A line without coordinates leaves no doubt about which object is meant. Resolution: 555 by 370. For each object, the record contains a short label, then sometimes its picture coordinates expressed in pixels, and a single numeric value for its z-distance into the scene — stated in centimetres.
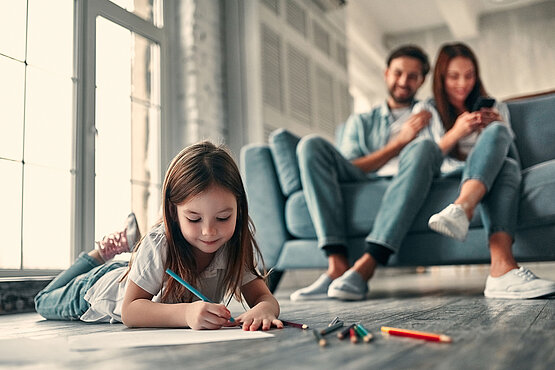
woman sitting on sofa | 164
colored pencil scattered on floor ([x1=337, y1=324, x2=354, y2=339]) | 88
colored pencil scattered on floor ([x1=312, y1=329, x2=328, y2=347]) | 83
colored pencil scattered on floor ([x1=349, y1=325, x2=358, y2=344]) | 86
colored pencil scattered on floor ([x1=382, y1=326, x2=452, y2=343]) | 82
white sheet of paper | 90
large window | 216
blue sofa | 180
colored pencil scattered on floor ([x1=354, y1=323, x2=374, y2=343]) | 86
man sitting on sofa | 185
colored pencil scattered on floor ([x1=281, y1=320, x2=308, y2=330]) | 106
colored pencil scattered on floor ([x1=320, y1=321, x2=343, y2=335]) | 94
